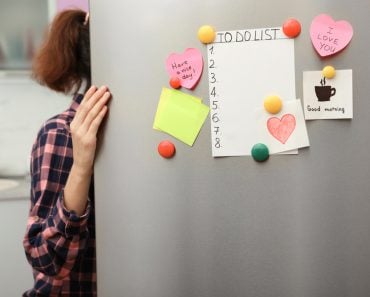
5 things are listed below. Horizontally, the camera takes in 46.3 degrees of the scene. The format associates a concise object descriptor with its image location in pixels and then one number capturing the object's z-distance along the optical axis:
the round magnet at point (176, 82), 0.68
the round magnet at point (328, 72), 0.65
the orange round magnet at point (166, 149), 0.69
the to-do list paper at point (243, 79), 0.66
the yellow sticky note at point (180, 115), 0.68
